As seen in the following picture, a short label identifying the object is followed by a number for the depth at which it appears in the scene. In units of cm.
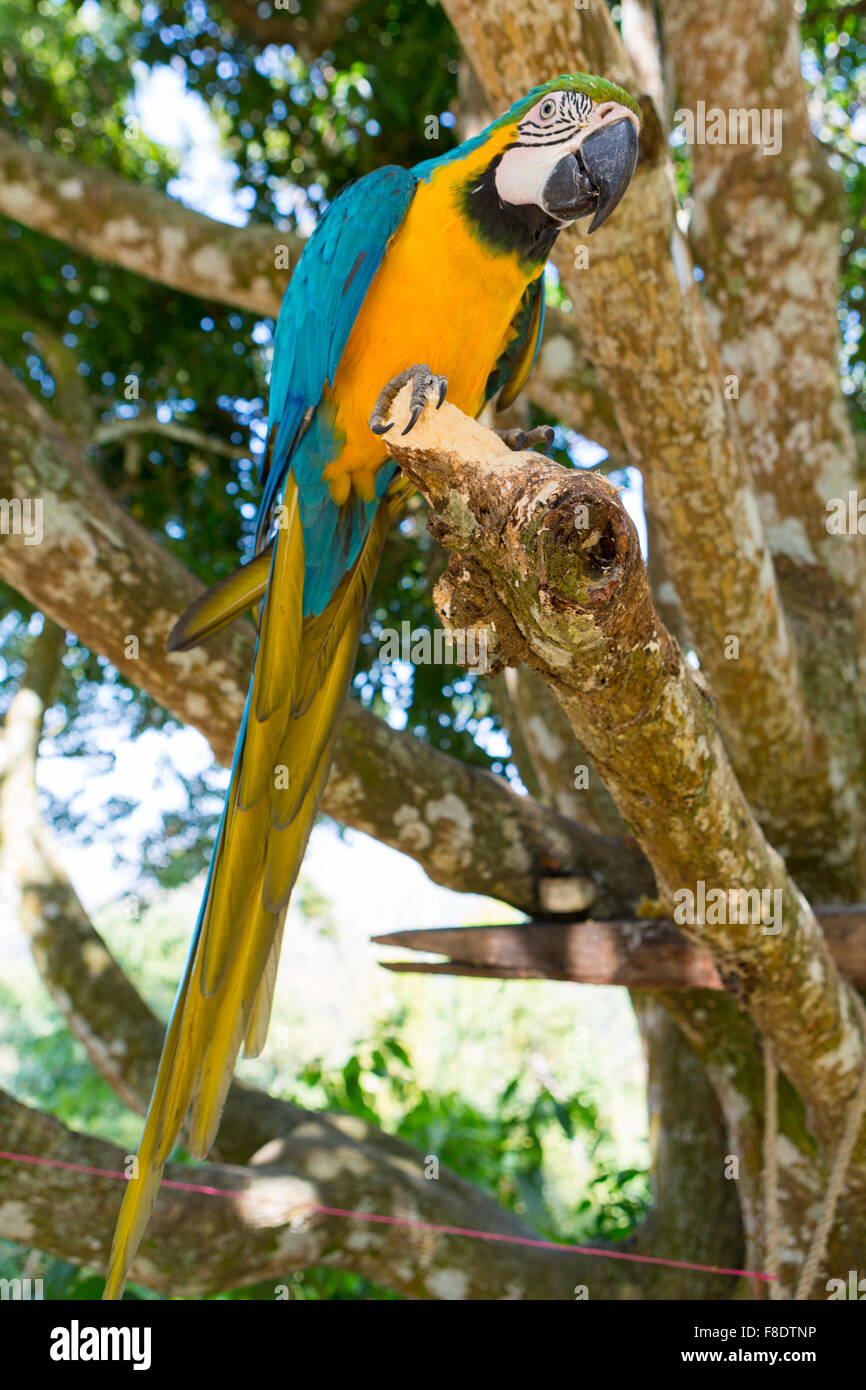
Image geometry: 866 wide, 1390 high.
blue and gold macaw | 157
